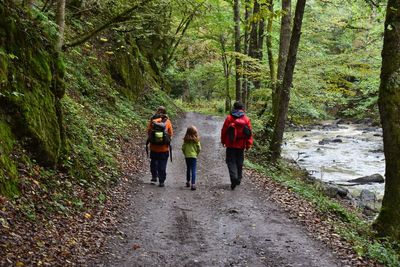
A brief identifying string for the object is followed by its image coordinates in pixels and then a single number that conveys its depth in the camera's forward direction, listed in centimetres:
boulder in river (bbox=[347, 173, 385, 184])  1847
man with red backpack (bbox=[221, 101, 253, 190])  1093
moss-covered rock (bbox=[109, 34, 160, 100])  2082
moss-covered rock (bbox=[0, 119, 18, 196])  601
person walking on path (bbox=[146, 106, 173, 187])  1070
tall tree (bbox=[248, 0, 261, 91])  2356
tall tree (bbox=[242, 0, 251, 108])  2769
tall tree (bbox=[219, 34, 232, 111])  3494
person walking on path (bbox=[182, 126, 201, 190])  1094
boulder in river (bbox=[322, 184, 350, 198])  1466
